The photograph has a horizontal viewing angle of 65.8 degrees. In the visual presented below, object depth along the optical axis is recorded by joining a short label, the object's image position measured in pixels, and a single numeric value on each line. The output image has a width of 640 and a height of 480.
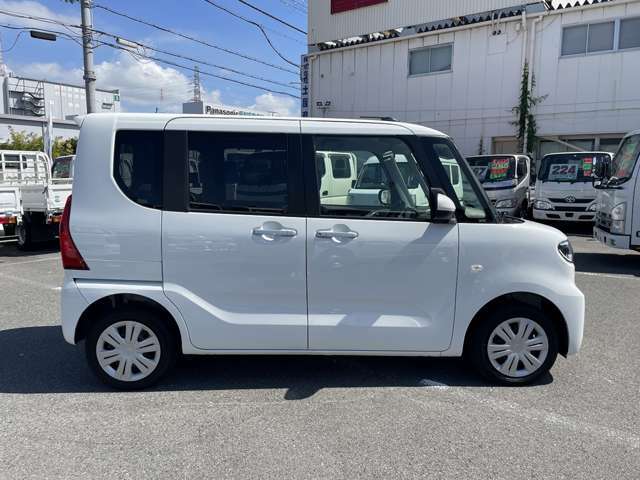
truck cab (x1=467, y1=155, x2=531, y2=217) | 12.52
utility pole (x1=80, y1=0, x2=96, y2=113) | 14.24
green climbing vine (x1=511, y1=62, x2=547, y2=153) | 16.30
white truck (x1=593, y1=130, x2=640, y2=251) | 7.61
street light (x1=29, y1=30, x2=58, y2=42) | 14.56
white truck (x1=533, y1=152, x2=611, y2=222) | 11.59
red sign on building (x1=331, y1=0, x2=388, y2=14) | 19.61
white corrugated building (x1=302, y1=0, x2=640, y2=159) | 15.23
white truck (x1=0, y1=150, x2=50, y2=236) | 10.23
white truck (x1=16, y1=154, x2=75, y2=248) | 9.75
